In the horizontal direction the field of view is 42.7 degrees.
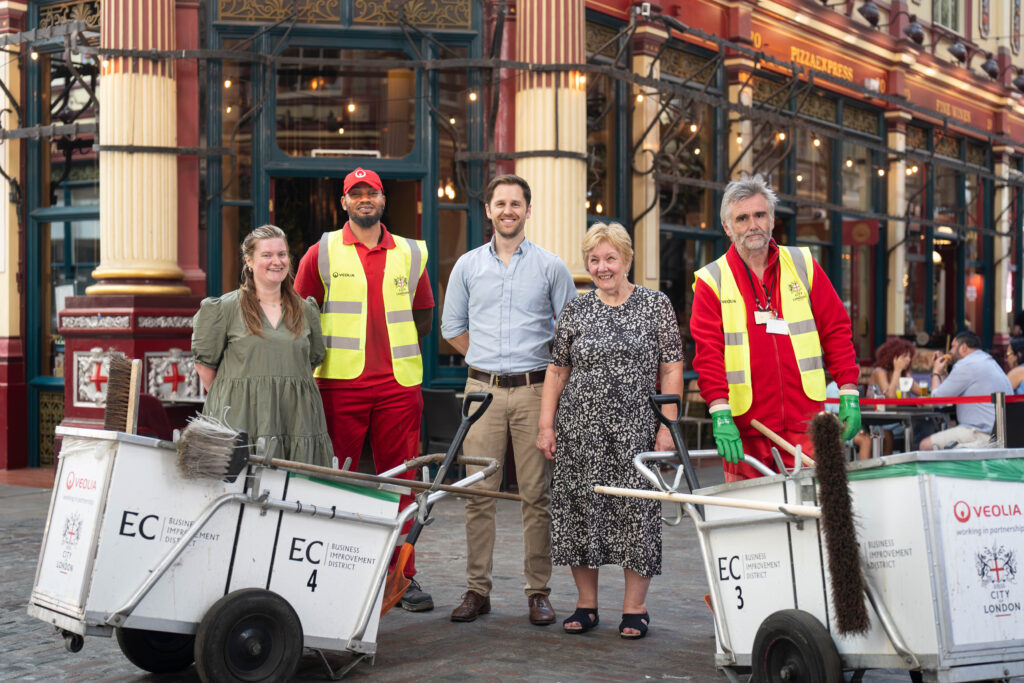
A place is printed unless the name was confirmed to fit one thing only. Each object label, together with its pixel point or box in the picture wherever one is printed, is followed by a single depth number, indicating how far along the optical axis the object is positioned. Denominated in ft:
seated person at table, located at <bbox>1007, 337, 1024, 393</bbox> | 37.09
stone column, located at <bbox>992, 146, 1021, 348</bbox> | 73.67
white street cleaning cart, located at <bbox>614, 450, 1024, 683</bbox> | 13.11
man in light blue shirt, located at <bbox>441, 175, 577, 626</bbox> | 20.51
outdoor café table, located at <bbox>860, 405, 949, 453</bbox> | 35.76
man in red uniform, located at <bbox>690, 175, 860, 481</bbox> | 17.49
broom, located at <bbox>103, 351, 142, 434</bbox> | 15.53
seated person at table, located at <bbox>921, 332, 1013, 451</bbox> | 33.47
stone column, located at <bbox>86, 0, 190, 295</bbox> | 35.83
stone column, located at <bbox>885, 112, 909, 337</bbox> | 60.64
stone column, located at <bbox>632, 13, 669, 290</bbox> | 43.06
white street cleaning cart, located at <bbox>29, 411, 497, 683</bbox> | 14.87
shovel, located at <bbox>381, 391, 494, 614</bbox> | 17.31
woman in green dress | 17.87
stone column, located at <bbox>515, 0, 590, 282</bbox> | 37.01
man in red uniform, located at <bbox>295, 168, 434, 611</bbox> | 20.29
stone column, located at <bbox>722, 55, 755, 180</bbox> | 48.32
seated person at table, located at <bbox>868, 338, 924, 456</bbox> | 39.78
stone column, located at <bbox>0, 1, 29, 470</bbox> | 40.45
